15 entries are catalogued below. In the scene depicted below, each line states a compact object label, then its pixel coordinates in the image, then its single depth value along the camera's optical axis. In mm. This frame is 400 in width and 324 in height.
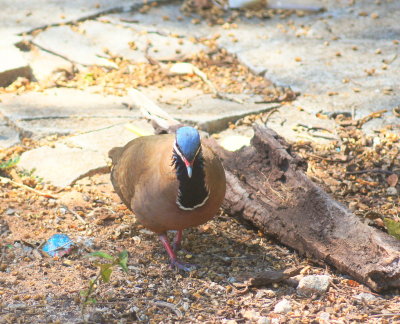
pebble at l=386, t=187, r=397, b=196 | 8734
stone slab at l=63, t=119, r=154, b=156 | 9969
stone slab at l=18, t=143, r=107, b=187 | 9242
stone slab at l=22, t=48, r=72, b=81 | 12172
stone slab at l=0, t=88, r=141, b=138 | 10469
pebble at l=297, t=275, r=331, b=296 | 6766
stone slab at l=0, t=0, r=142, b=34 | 13805
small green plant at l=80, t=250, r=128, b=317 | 6070
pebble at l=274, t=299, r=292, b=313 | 6492
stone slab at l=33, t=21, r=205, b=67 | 12828
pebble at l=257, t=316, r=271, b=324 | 6250
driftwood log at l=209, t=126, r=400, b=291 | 6777
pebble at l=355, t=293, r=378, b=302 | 6650
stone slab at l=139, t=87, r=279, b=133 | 10469
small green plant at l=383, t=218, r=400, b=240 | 7230
